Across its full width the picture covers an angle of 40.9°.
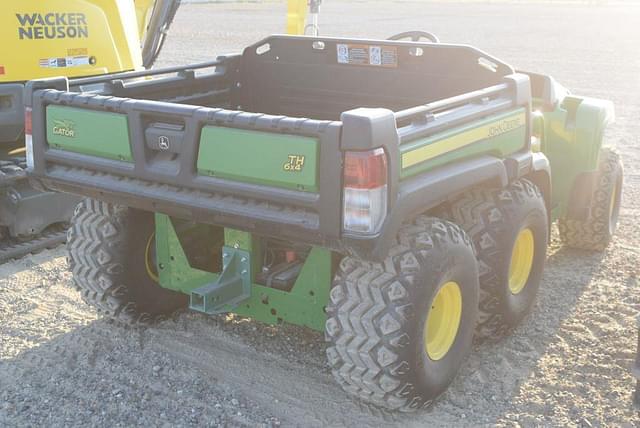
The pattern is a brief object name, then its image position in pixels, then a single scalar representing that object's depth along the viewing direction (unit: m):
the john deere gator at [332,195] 3.38
